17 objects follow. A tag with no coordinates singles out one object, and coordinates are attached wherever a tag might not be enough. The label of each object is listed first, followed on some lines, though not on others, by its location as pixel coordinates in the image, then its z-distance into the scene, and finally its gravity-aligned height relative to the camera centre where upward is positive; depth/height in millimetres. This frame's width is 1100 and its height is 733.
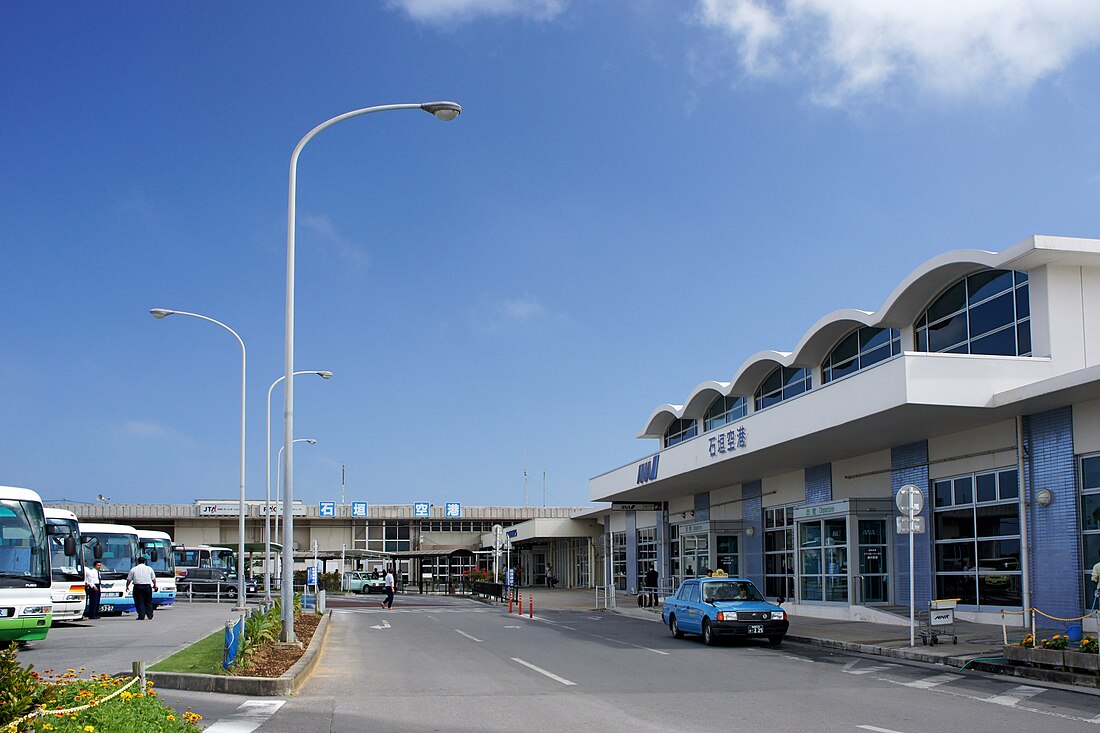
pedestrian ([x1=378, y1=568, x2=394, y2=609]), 44156 -4378
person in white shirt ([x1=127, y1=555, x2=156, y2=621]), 29281 -2712
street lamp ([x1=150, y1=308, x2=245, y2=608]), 32844 -1390
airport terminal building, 21625 +803
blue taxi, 22266 -2869
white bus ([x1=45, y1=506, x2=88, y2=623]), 23688 -2114
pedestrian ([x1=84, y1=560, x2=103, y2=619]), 31594 -2951
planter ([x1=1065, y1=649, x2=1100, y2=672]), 14781 -2667
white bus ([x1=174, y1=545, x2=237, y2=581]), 60312 -3994
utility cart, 20109 -2718
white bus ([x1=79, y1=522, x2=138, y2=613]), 33562 -2292
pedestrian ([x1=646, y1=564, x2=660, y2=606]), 45031 -4218
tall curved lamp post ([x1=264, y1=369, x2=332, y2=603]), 43788 +4321
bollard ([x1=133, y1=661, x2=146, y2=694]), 10680 -1842
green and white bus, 17062 -1288
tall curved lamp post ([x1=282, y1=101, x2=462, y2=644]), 18547 +2351
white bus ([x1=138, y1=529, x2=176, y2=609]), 39094 -2767
